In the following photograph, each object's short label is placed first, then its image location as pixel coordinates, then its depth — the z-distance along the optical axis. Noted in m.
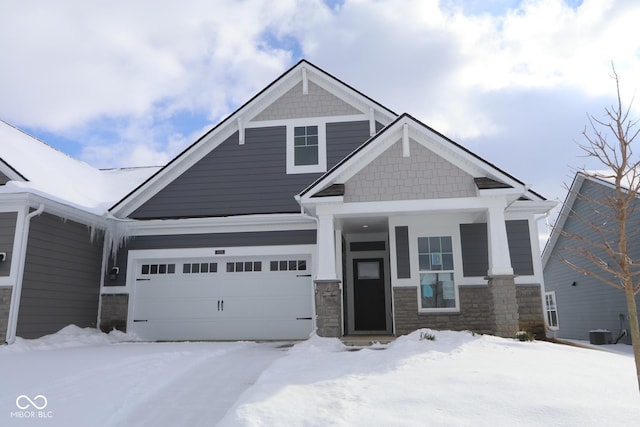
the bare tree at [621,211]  3.97
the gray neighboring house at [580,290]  14.82
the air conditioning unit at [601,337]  14.52
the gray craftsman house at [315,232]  10.12
